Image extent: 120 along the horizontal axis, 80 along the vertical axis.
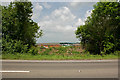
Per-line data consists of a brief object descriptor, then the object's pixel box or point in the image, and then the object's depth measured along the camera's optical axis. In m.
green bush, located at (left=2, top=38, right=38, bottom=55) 19.03
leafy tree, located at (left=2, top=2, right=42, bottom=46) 20.28
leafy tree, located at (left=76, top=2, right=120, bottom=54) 21.53
